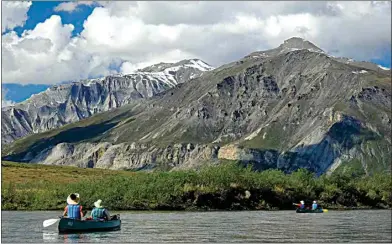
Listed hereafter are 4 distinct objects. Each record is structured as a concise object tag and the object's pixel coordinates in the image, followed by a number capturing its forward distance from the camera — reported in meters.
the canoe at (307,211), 110.59
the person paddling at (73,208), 54.56
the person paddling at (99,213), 59.50
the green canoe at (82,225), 53.78
